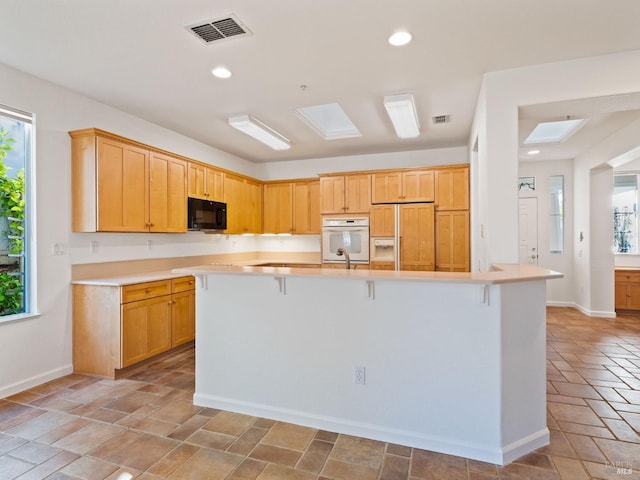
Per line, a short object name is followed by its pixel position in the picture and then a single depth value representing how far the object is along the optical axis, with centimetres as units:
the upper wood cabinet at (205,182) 475
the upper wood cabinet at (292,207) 623
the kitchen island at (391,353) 212
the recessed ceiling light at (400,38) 251
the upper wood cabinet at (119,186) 346
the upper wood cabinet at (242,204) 555
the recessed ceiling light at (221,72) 302
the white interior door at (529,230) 659
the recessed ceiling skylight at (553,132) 471
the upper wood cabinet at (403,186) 527
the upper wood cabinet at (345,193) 557
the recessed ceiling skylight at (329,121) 429
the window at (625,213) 626
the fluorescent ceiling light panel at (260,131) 409
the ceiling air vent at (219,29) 236
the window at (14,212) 309
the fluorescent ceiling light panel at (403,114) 351
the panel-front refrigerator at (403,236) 516
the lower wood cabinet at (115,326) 337
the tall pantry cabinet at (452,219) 506
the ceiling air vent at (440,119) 421
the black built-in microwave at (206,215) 466
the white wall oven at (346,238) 550
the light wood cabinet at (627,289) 582
